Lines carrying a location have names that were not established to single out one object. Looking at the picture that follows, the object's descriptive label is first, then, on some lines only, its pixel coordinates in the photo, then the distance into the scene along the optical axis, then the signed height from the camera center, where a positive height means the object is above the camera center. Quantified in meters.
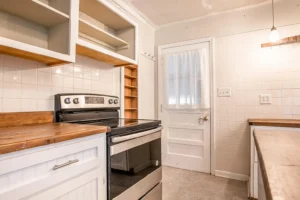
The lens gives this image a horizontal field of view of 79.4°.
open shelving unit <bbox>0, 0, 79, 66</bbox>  1.17 +0.56
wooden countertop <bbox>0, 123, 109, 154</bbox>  0.70 -0.14
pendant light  1.93 +0.73
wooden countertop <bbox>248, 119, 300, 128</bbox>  1.77 -0.20
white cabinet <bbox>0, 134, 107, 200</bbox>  0.70 -0.31
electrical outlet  2.29 +0.06
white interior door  2.66 -0.02
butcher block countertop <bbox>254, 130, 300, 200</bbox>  0.40 -0.19
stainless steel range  1.20 -0.33
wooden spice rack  2.38 +0.17
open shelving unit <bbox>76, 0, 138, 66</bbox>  1.61 +0.69
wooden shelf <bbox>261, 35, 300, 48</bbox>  2.12 +0.74
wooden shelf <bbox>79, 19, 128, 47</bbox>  1.59 +0.68
